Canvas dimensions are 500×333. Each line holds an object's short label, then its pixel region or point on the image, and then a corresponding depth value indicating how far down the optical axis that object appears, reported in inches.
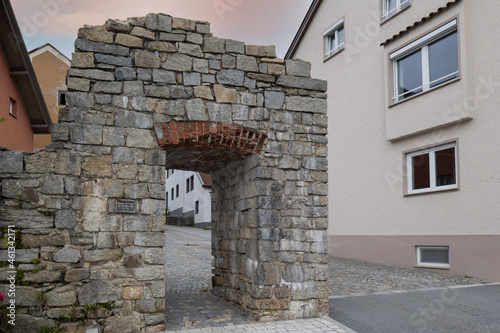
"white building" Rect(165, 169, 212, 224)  1047.0
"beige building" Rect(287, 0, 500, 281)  352.5
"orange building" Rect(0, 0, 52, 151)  479.6
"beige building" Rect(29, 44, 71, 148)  730.8
